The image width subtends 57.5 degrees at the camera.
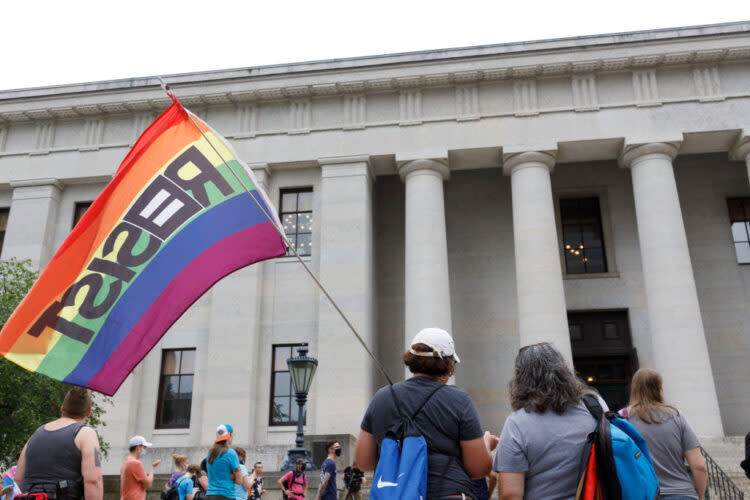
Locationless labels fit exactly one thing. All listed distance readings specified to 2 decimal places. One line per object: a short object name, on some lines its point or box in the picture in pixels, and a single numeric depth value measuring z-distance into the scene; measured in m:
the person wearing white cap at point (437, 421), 3.69
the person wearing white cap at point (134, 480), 7.85
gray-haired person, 3.53
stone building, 20.91
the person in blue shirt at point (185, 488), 9.94
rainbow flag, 5.80
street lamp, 13.41
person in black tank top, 4.86
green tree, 14.27
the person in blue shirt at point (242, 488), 8.06
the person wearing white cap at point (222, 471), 7.94
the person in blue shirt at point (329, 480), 11.12
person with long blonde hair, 4.80
